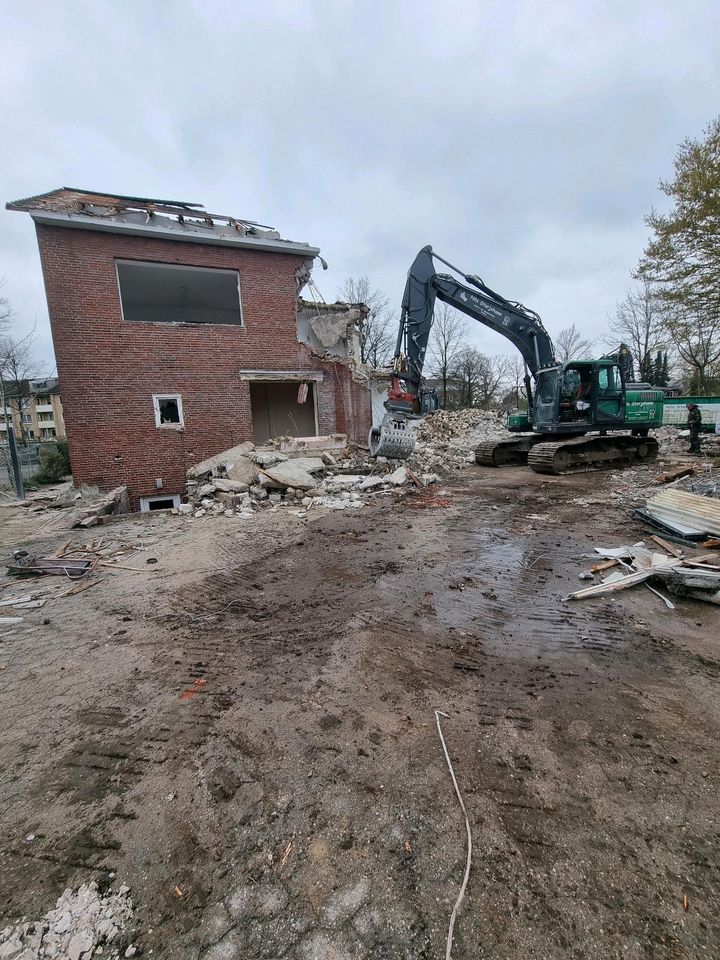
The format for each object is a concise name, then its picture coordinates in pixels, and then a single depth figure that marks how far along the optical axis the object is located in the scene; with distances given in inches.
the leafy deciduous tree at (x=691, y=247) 553.9
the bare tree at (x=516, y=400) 1393.2
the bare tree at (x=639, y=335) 1283.2
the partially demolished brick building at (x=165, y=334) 402.6
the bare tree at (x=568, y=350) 1685.5
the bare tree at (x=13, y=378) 844.0
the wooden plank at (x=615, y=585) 171.0
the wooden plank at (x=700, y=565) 172.1
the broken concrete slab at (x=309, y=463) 402.3
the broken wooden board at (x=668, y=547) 193.7
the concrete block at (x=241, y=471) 380.5
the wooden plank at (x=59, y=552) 235.8
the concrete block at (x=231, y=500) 345.7
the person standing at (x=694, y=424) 519.2
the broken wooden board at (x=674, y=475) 365.4
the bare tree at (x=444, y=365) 1494.2
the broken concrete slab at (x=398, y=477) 394.6
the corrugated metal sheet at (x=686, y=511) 220.4
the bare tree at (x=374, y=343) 1371.8
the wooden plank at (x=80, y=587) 192.4
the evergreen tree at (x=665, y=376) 1330.2
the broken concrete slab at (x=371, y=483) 382.9
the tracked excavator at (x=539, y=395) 435.2
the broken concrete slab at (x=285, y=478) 369.7
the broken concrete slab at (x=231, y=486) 362.7
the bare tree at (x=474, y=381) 1547.7
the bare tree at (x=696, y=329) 568.7
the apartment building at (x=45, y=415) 2006.3
